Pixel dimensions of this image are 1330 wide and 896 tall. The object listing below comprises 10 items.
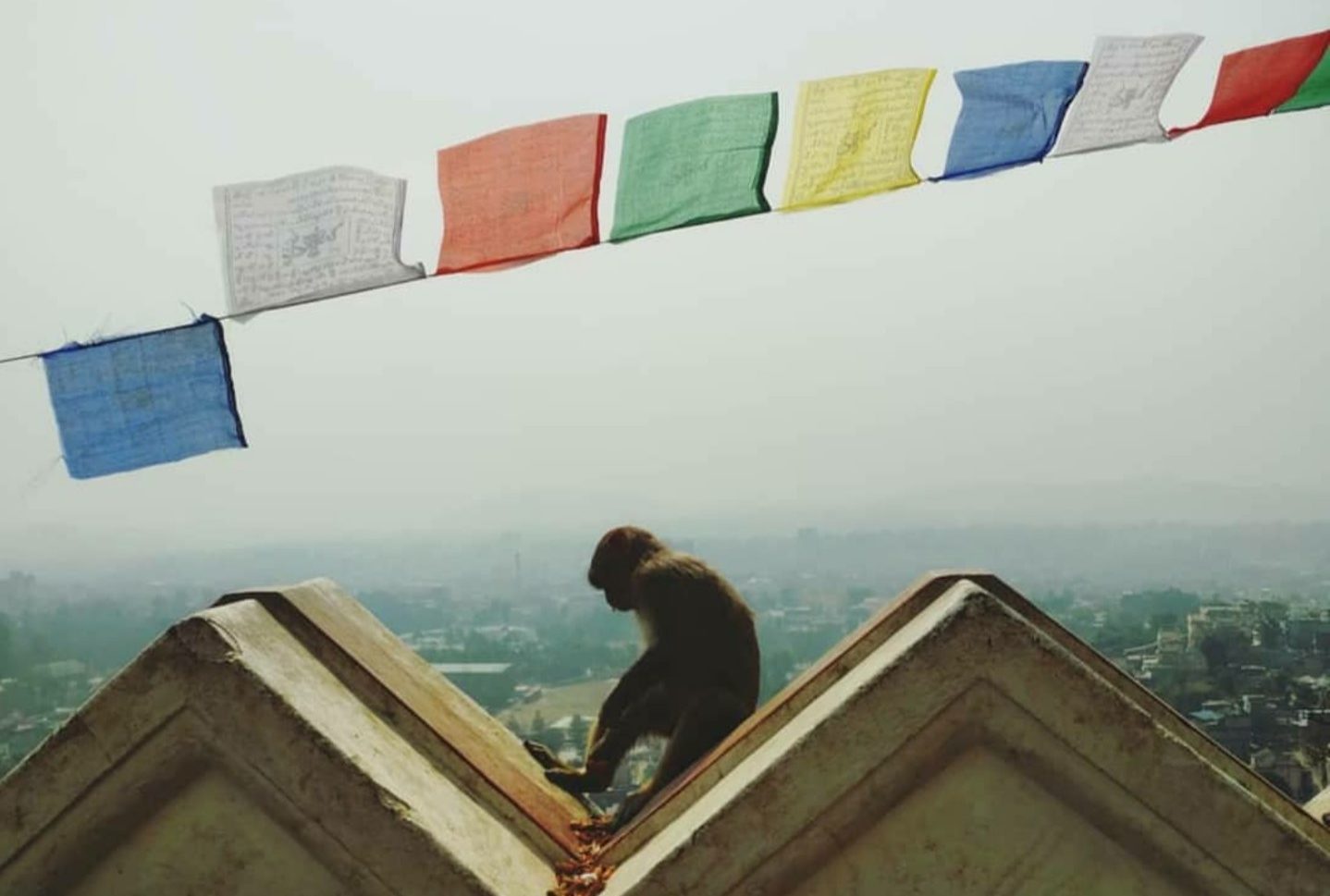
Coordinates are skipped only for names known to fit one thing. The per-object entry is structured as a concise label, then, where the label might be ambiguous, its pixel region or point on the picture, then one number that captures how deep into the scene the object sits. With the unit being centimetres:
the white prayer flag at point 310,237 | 468
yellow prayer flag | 501
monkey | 383
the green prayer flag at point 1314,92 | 567
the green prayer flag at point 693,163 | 489
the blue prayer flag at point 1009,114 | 520
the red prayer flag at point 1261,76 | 554
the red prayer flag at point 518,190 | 485
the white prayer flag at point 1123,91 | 535
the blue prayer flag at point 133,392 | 480
